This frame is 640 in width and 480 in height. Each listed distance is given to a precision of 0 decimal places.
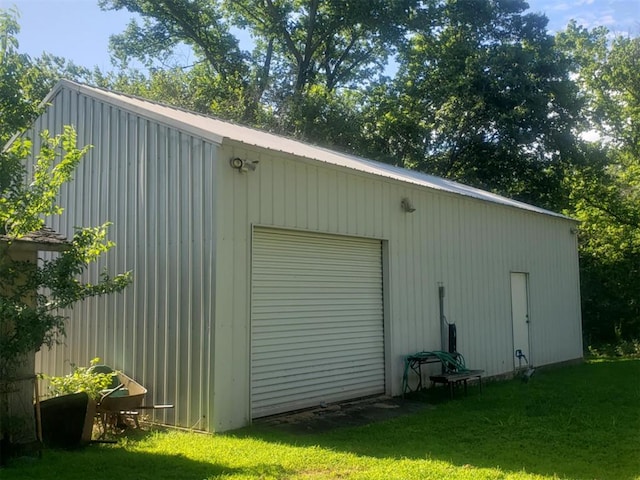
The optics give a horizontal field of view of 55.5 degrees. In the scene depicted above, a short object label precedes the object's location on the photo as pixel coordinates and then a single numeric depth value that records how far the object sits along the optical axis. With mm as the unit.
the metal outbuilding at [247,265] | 7312
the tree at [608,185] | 21297
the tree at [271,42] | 26062
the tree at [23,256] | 5652
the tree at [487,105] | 22688
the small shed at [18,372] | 5766
